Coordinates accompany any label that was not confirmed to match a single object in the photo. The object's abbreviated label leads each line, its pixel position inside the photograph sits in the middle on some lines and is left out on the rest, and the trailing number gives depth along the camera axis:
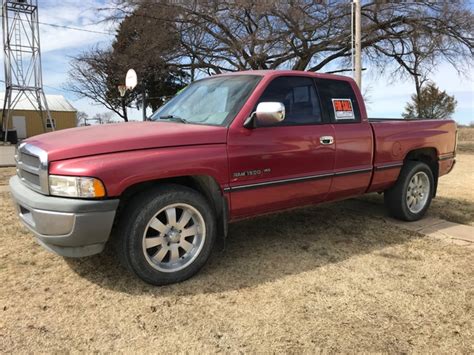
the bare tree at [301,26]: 17.11
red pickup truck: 3.07
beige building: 42.53
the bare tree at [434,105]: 30.34
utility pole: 13.70
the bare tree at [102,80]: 25.27
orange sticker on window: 4.59
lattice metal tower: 20.48
